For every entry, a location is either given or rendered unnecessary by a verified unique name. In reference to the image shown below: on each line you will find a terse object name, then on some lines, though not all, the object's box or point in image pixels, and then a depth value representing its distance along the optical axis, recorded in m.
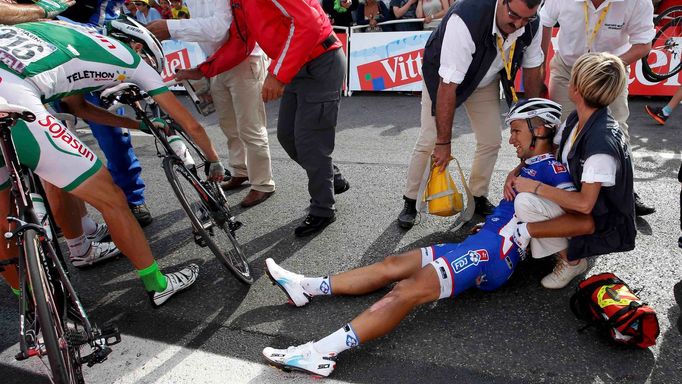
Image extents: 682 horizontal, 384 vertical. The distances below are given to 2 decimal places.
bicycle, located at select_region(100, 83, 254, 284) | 2.87
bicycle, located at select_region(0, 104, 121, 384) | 1.91
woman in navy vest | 2.38
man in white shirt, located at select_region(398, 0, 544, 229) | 2.90
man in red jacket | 3.21
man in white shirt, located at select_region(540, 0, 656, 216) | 3.27
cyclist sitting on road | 2.33
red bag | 2.22
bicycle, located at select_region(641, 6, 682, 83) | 6.46
